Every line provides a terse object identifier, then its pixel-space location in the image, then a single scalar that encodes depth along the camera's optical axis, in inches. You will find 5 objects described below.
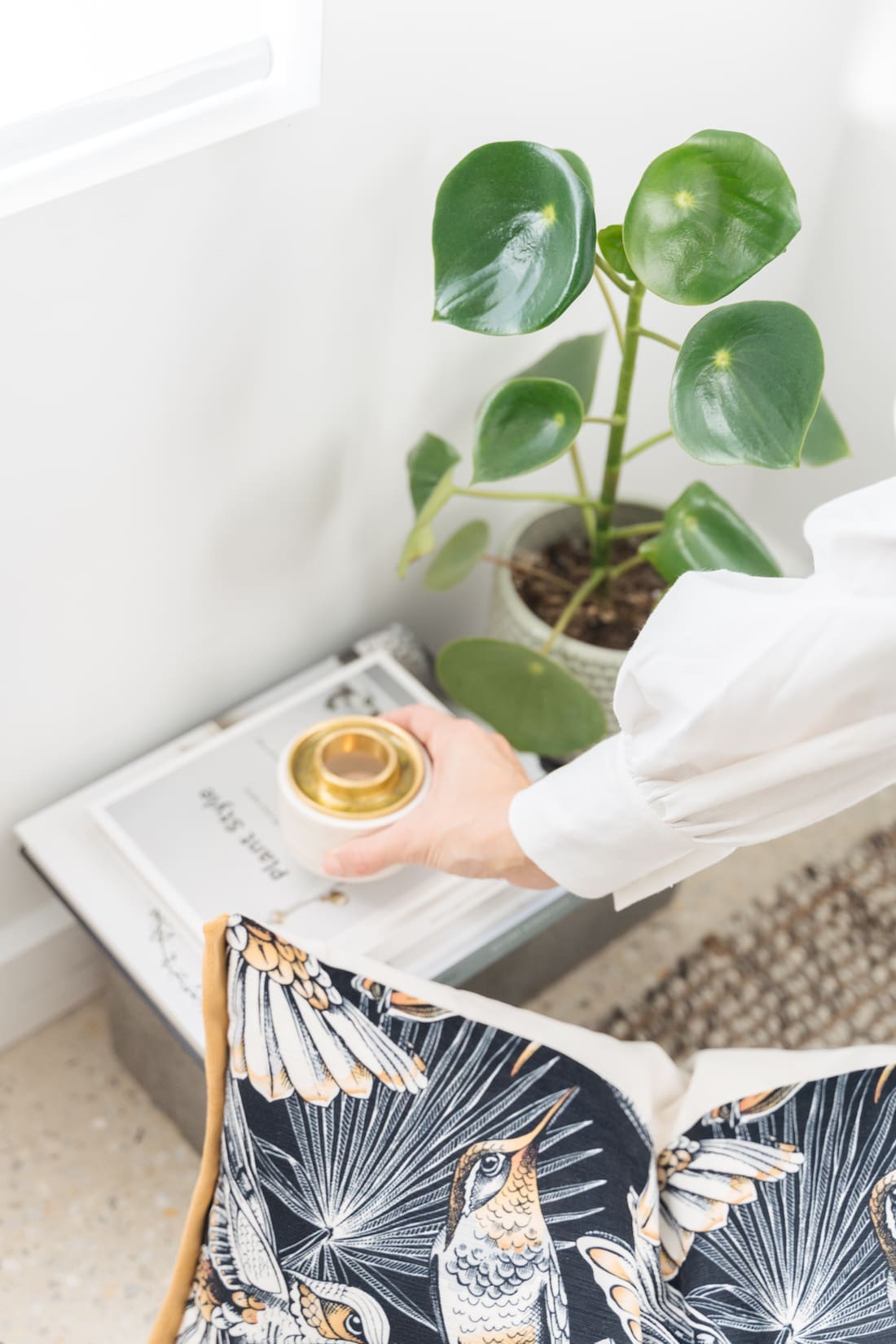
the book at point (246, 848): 40.9
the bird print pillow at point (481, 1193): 30.6
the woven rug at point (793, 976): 52.9
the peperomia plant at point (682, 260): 32.4
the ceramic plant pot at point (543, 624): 45.4
